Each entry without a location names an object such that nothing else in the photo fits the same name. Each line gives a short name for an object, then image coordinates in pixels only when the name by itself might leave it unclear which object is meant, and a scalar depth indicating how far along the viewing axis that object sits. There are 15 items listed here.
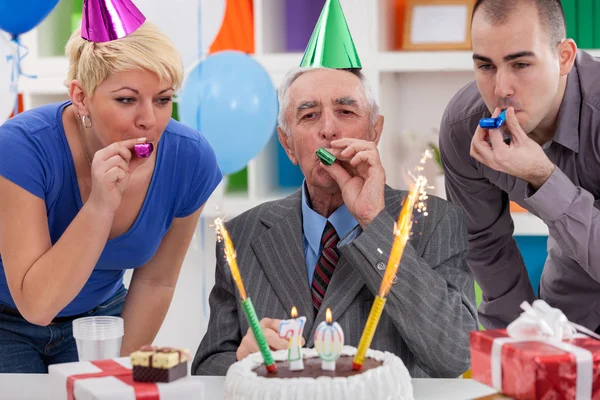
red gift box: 1.84
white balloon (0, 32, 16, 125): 3.20
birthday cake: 1.84
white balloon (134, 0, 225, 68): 3.17
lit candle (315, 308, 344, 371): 1.91
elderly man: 2.28
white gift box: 1.84
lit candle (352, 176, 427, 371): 1.88
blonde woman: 2.35
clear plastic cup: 2.08
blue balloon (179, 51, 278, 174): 3.27
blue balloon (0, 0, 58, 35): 3.10
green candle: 1.90
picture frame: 3.65
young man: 2.44
